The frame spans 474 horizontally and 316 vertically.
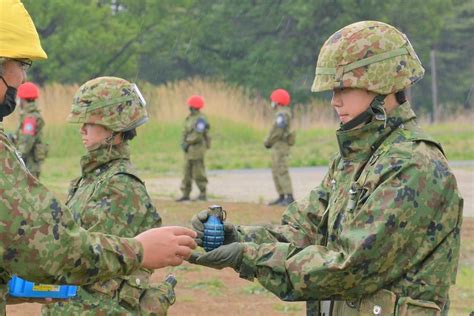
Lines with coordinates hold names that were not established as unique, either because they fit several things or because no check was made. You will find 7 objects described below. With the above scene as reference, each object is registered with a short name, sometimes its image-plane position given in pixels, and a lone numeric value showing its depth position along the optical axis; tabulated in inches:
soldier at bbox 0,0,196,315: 222.8
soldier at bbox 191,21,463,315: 247.4
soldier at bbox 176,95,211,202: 1045.1
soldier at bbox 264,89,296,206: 1023.0
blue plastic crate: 263.1
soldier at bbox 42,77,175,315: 334.1
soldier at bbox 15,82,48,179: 946.0
